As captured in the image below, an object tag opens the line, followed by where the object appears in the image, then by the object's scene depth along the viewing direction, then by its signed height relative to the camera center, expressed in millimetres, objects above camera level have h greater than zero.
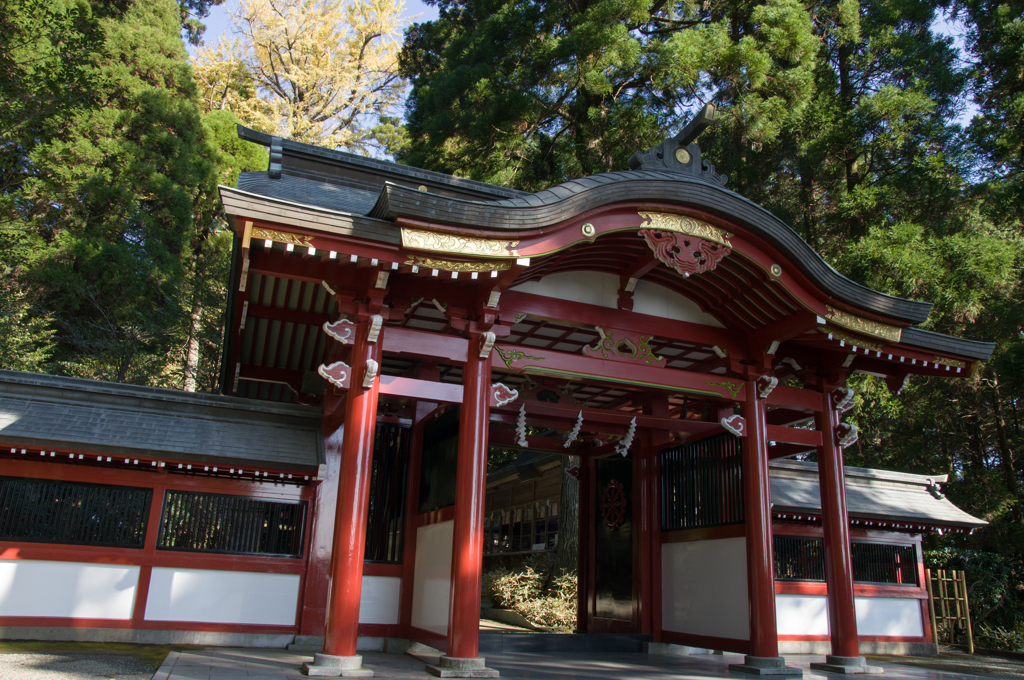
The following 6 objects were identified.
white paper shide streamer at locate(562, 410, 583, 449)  8820 +1456
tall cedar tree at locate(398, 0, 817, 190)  15125 +10288
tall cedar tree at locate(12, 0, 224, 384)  18125 +8353
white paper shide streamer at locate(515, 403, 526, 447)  8773 +1428
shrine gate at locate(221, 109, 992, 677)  6602 +2307
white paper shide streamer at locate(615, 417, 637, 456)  9234 +1393
